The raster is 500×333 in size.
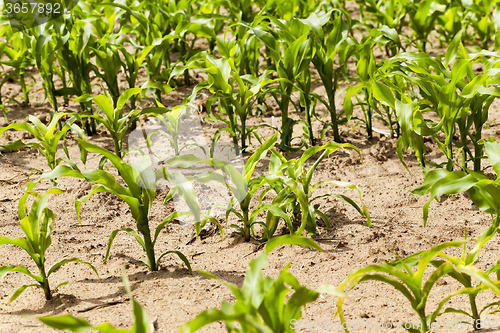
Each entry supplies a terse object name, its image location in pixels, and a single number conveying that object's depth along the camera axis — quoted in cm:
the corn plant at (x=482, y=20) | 704
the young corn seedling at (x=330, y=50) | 541
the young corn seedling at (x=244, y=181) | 383
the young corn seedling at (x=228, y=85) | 502
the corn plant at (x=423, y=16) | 700
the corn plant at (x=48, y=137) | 470
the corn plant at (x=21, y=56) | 649
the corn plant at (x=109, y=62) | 585
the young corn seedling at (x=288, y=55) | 523
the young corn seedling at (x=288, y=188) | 385
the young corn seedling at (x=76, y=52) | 582
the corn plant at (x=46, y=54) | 574
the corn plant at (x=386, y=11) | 680
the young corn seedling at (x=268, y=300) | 249
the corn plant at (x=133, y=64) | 586
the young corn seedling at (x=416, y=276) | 273
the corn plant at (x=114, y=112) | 474
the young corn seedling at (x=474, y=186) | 306
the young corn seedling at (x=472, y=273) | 256
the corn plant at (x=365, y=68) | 485
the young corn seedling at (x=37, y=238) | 350
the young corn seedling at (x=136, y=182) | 362
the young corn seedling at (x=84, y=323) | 241
